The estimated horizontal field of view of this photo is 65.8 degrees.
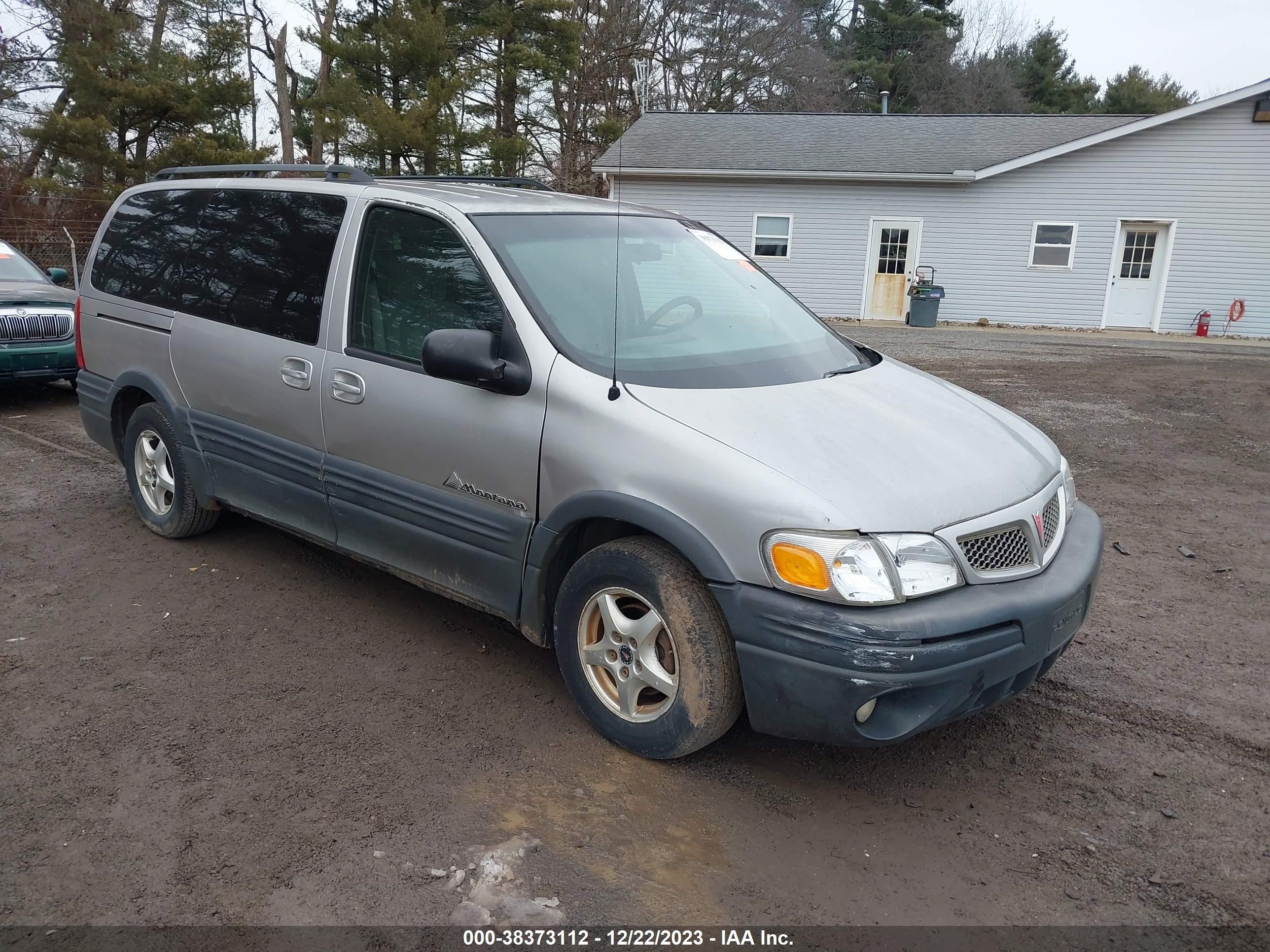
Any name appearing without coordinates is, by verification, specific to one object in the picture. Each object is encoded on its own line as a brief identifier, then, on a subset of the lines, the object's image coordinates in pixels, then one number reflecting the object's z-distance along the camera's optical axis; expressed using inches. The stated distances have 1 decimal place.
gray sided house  780.0
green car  339.9
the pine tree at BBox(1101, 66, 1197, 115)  1612.9
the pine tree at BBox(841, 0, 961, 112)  1657.2
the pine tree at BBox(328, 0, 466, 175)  970.1
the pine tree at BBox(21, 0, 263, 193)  903.7
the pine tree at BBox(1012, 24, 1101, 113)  1720.0
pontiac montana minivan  115.2
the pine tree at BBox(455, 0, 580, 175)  1024.2
